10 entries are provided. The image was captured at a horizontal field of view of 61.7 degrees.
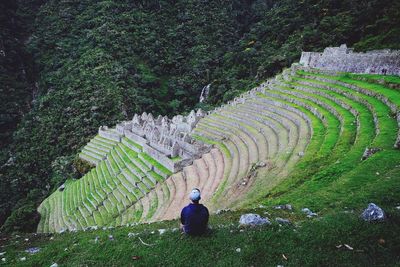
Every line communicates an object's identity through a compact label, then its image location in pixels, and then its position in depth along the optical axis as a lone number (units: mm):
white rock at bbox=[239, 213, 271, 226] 7867
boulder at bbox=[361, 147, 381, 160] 11766
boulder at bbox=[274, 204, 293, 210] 9273
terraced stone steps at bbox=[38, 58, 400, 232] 14867
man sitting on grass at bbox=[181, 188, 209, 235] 7368
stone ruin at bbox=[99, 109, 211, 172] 26347
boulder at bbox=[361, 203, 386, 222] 7117
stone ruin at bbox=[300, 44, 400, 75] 23703
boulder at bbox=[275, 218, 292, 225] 7845
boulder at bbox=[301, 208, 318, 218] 8512
